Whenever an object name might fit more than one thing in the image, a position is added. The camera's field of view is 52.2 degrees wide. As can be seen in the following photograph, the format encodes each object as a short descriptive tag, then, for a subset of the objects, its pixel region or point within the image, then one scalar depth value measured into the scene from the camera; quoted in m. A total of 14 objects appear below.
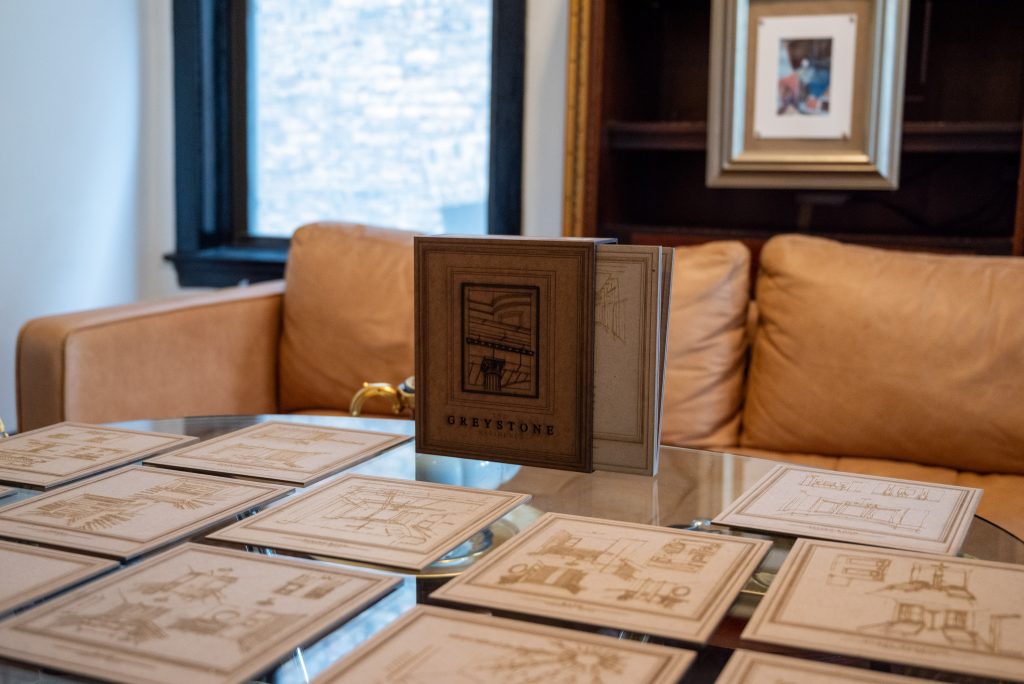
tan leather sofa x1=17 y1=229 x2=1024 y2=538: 1.86
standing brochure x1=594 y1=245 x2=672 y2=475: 1.01
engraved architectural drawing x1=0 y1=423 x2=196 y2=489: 1.02
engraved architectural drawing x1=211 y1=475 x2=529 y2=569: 0.80
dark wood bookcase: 2.49
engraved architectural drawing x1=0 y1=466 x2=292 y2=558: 0.82
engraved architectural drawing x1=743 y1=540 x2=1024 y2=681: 0.64
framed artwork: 2.35
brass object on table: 1.29
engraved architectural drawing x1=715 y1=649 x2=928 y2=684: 0.59
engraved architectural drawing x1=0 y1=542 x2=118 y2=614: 0.70
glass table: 0.64
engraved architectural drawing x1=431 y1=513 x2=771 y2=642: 0.68
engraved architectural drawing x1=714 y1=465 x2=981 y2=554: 0.86
